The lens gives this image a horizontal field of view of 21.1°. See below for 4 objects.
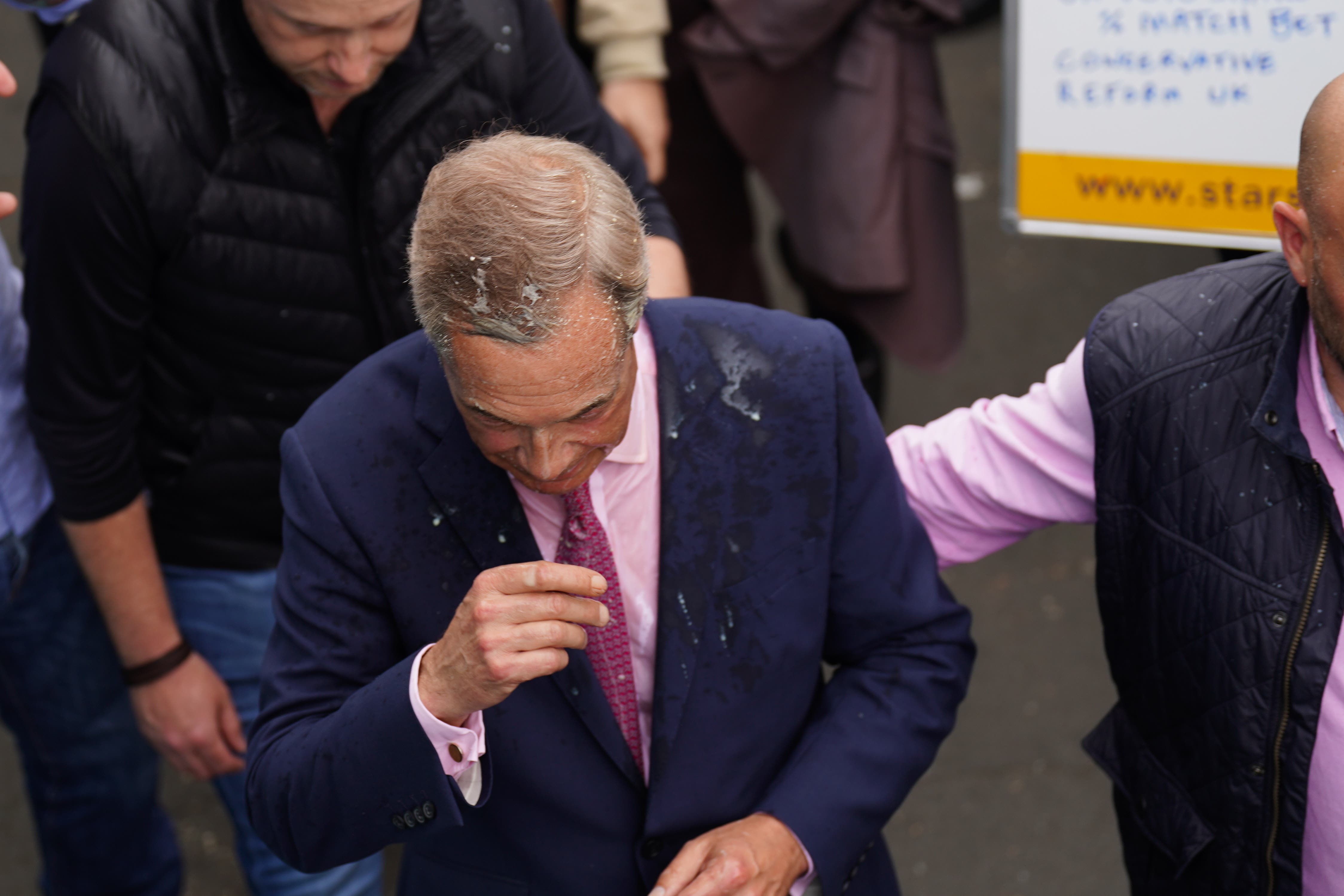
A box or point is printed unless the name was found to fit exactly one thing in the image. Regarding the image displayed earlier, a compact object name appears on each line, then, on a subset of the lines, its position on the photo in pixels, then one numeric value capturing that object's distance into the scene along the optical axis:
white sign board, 3.10
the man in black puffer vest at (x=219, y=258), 2.89
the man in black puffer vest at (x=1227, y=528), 2.65
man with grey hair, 2.64
